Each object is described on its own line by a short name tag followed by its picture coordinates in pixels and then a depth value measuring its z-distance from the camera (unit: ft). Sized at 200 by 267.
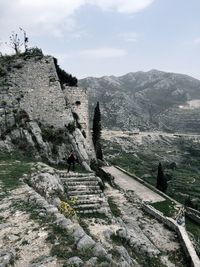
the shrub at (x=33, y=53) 64.03
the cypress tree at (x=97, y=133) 91.35
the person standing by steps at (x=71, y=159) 46.43
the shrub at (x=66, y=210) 28.43
